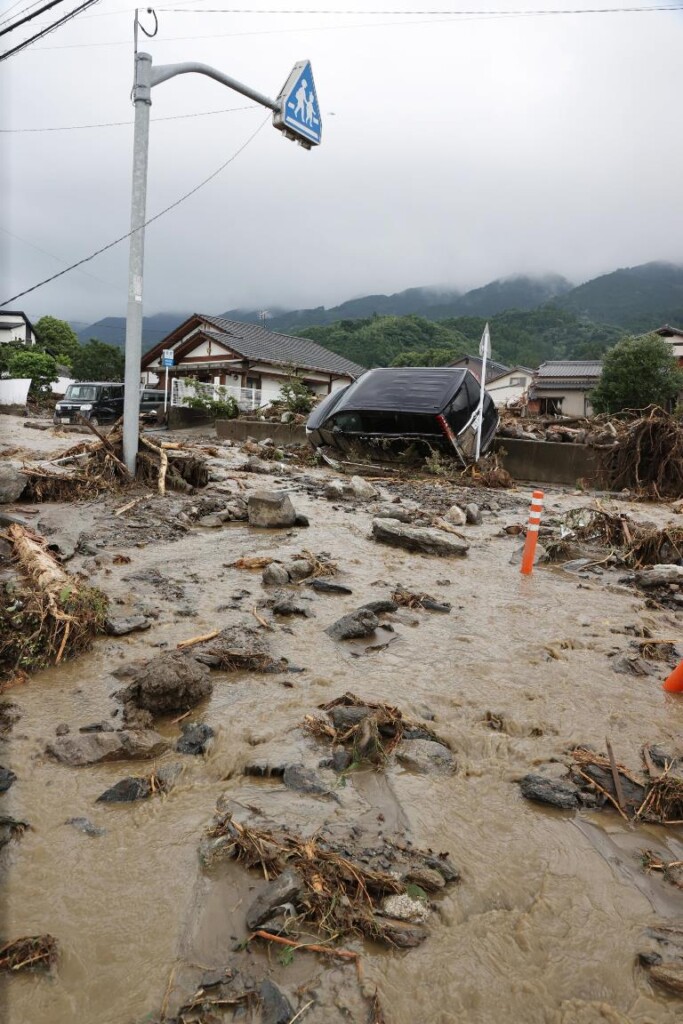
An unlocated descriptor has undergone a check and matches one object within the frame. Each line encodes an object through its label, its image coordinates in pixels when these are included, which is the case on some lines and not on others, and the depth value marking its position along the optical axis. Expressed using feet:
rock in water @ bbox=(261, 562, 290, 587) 17.37
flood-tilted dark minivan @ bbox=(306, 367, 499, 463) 37.86
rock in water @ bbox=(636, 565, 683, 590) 19.22
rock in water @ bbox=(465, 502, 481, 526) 28.17
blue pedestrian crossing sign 30.07
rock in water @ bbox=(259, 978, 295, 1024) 5.21
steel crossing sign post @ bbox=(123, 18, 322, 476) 25.45
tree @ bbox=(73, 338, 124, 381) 145.69
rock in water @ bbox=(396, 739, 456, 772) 9.25
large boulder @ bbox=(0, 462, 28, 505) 23.21
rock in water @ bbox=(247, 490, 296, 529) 24.03
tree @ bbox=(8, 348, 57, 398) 114.11
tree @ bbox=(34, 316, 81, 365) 165.48
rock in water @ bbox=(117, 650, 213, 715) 10.21
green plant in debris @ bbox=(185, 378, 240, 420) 66.64
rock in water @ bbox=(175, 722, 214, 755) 9.30
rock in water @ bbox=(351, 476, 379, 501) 31.24
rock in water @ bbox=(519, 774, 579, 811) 8.55
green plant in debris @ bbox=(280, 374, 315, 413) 61.98
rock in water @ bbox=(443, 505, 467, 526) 27.71
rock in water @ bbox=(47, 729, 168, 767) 8.79
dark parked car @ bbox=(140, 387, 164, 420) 74.84
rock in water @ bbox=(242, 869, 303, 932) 6.22
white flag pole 37.56
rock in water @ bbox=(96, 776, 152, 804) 8.00
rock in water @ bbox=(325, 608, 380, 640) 13.83
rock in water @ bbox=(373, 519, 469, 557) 21.91
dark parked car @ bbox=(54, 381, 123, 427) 69.97
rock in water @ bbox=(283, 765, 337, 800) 8.45
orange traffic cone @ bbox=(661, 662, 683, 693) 12.05
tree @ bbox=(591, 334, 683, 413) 88.94
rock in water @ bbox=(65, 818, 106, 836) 7.41
